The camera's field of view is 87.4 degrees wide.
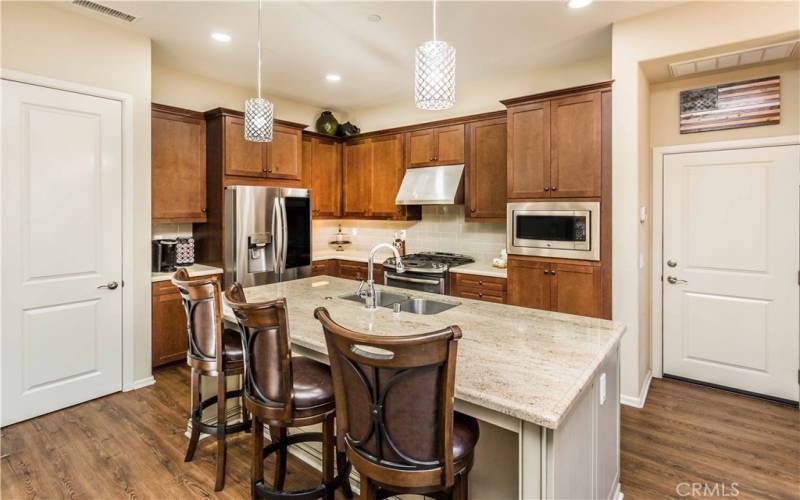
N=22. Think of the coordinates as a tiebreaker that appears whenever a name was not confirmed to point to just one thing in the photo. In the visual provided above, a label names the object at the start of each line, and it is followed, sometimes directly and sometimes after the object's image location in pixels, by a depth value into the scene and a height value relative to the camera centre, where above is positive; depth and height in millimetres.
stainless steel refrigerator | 4125 +142
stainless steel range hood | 4488 +680
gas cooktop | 4262 -151
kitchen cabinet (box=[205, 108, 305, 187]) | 4172 +1015
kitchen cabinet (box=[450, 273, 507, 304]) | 3971 -391
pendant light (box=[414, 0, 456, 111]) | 1911 +810
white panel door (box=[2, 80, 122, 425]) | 2887 +4
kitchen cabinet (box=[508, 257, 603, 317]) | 3396 -334
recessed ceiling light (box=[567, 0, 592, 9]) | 2848 +1669
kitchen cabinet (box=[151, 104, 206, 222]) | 3943 +821
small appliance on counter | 4023 -74
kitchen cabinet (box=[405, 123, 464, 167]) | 4574 +1151
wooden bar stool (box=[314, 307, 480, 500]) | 1199 -491
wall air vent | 2857 +1364
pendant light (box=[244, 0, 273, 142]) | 2631 +812
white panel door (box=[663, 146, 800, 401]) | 3215 -178
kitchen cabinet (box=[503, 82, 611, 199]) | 3336 +866
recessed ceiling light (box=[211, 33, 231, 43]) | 3447 +1756
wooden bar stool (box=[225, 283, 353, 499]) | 1705 -608
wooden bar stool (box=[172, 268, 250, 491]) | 2166 -553
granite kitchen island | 1288 -461
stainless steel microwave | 3369 +153
